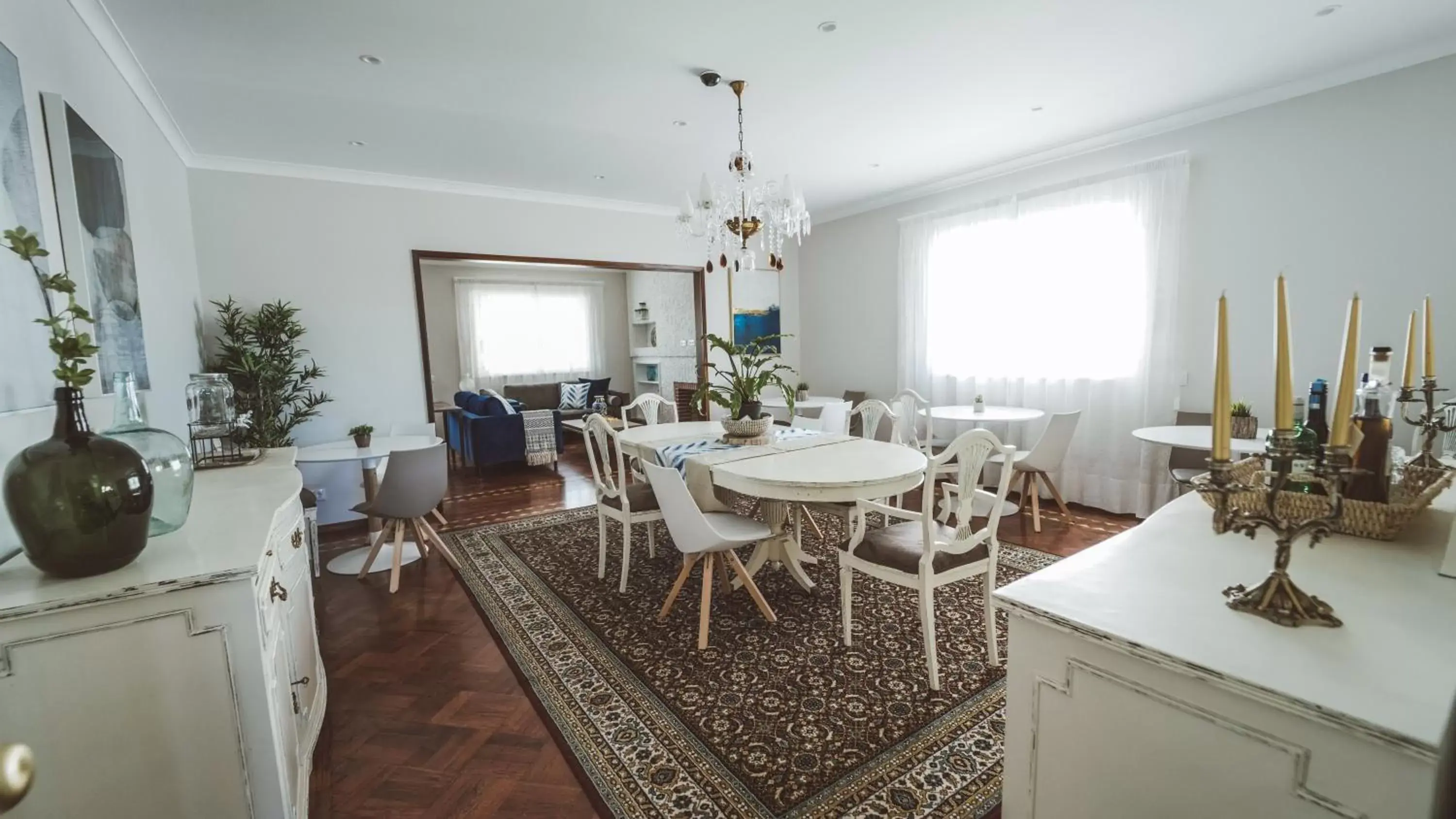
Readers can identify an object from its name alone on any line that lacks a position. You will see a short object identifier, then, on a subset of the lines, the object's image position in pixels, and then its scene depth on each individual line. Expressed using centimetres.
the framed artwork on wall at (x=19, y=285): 134
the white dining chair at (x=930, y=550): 210
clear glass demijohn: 138
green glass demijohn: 110
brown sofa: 838
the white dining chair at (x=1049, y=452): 374
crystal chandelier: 332
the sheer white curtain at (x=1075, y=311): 399
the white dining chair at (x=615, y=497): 299
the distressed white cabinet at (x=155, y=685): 108
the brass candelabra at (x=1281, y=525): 80
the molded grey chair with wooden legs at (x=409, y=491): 311
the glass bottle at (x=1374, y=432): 112
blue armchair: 597
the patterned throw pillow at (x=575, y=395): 835
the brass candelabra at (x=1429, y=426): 128
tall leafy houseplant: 368
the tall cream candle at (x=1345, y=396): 80
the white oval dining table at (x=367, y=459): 346
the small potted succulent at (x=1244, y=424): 302
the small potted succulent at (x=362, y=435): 365
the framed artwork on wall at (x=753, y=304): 634
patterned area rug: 167
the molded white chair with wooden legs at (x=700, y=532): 232
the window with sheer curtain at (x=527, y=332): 859
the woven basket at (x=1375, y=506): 110
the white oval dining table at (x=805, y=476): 223
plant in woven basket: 311
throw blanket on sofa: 612
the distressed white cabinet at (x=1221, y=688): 64
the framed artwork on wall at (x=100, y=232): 172
